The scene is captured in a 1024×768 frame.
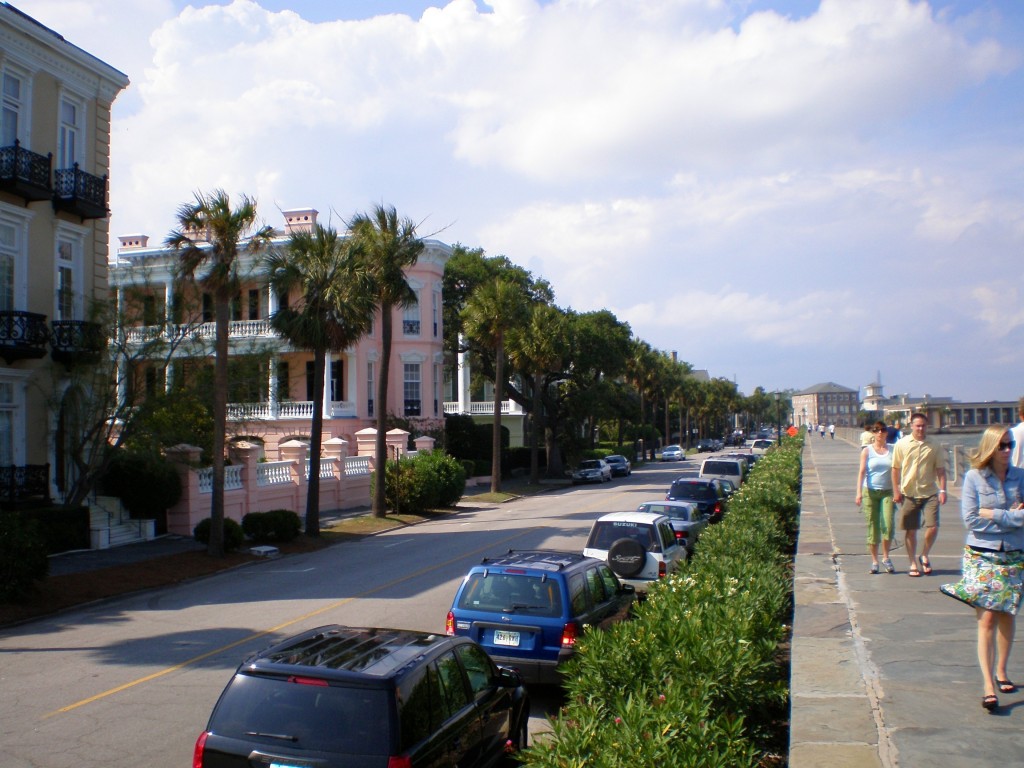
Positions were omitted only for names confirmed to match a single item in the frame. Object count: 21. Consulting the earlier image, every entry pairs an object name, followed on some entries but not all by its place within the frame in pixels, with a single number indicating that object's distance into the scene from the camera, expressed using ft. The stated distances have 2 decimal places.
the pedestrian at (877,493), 35.55
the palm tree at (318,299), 84.55
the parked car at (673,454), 263.29
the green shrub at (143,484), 78.74
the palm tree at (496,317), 140.97
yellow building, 69.92
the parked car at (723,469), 105.09
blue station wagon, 30.96
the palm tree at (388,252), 95.35
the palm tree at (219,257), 68.13
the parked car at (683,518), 58.49
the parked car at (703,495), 74.23
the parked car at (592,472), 174.50
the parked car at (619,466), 192.75
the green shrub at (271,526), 80.38
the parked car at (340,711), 17.83
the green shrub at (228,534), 73.82
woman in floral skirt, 19.77
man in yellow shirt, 34.45
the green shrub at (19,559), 49.80
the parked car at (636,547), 44.93
